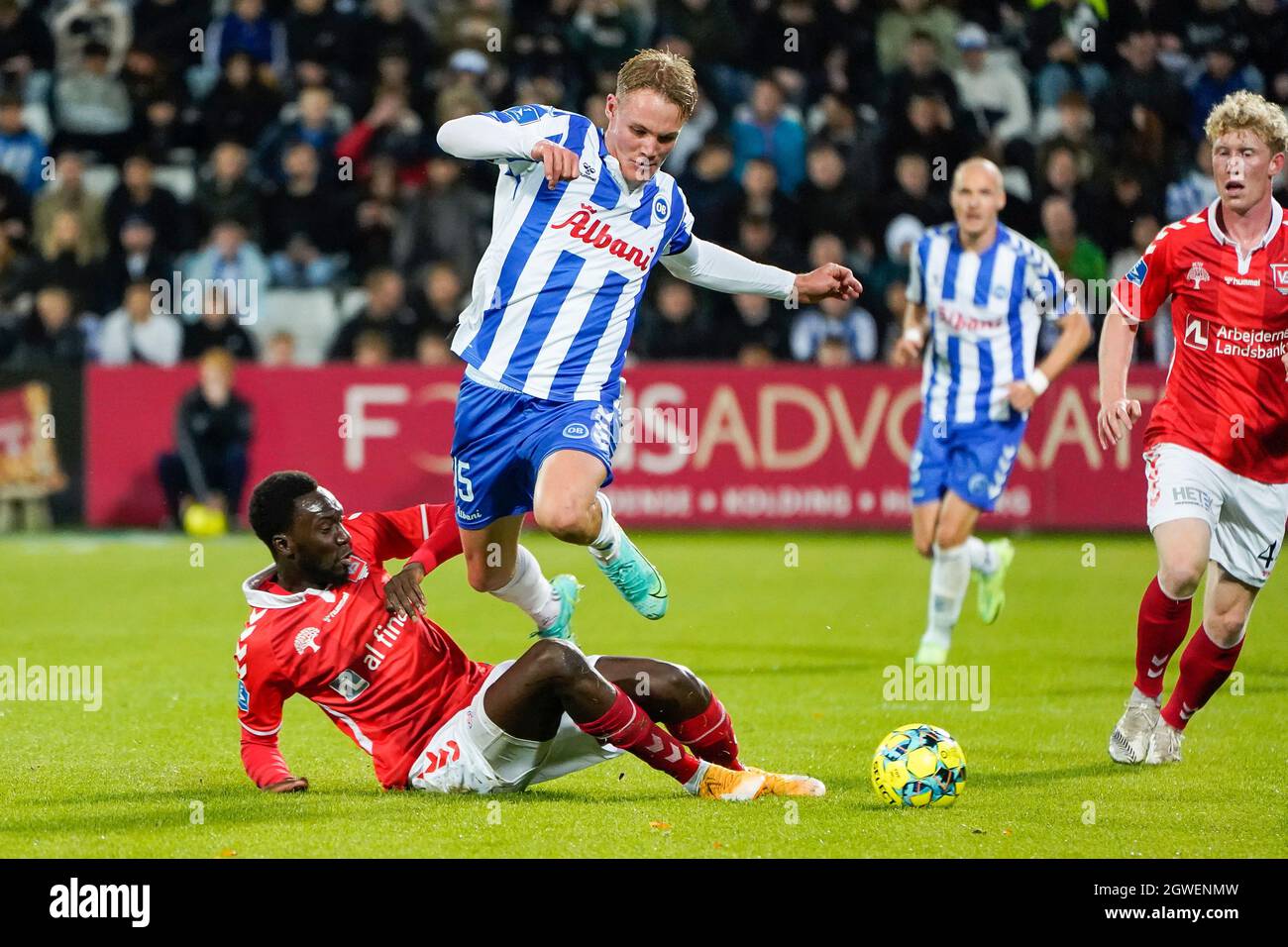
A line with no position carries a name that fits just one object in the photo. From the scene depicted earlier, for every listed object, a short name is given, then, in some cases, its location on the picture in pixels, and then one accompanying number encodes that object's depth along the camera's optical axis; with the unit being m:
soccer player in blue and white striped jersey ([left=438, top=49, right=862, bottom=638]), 6.41
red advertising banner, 15.38
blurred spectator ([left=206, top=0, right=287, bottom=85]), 17.95
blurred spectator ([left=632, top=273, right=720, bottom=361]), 15.92
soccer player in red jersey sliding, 5.61
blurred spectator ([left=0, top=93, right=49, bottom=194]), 17.30
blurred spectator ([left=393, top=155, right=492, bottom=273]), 16.66
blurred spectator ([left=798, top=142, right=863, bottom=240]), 16.69
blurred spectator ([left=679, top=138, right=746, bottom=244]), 16.55
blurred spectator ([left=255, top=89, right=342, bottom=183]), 17.20
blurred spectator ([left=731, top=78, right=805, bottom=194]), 17.20
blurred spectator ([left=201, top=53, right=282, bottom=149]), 17.44
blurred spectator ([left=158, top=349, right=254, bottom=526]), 15.24
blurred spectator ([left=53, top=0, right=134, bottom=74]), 17.91
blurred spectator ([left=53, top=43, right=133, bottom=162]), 17.67
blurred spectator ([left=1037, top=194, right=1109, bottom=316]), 16.08
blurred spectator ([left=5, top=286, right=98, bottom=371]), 16.23
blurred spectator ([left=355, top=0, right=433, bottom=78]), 17.78
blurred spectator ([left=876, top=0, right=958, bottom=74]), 17.97
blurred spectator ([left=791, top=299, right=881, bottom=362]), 15.98
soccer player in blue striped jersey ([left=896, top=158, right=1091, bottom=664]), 9.62
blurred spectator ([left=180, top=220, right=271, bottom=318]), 16.38
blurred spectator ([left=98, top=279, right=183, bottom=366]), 16.08
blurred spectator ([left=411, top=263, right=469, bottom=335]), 16.11
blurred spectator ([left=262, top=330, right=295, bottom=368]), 15.91
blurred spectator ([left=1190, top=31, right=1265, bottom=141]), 17.61
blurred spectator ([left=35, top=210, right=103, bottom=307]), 16.59
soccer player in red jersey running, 6.54
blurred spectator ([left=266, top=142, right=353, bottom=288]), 16.78
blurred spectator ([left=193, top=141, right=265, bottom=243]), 16.81
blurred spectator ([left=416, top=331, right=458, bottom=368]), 15.76
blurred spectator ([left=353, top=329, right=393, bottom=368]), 15.74
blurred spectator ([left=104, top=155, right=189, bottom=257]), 16.67
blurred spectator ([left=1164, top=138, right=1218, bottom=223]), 16.61
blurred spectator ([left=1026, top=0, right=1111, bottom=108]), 17.61
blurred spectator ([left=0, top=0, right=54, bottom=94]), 17.98
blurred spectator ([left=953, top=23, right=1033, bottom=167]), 17.44
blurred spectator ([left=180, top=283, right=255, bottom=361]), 15.99
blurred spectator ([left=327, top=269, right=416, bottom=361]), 15.98
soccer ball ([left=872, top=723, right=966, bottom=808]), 5.81
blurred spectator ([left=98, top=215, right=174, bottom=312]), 16.50
